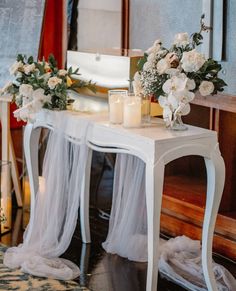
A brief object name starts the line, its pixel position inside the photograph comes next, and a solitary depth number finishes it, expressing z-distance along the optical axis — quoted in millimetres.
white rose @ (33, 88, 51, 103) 3281
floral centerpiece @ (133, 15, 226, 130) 2799
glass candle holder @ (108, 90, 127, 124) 3088
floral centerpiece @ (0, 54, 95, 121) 3283
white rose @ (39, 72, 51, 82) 3316
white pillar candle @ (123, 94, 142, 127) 2967
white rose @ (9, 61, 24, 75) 3346
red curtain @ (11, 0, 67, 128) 4652
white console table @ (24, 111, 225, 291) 2766
